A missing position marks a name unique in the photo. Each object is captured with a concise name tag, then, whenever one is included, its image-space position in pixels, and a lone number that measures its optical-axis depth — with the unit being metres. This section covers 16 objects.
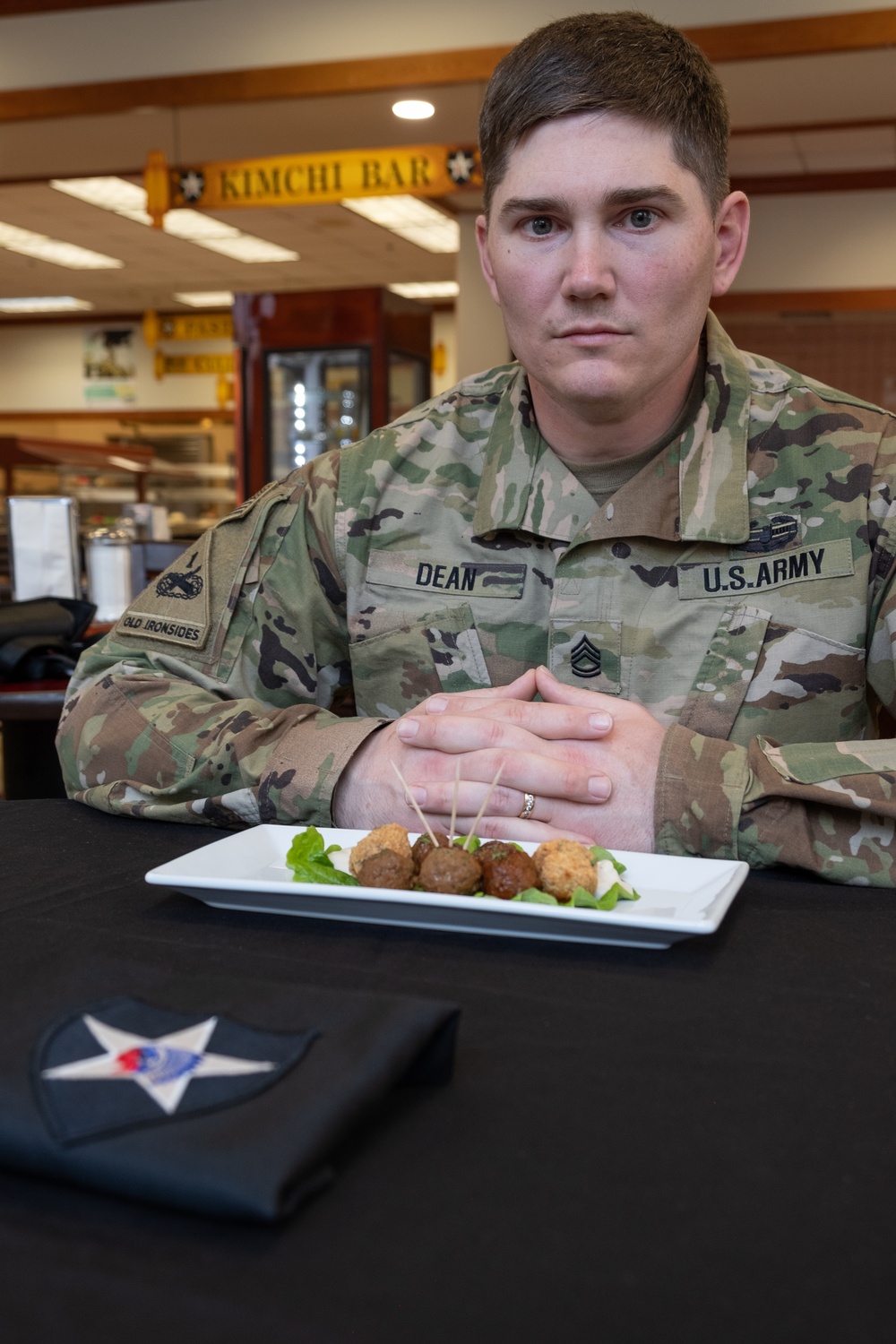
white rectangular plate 0.76
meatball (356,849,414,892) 0.86
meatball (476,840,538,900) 0.85
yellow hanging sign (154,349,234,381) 12.77
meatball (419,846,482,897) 0.84
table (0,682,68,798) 2.21
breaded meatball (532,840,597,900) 0.85
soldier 1.05
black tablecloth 0.40
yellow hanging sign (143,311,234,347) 12.27
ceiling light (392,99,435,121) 5.62
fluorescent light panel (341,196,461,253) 8.06
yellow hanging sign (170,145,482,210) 6.01
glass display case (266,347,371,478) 5.28
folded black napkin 0.44
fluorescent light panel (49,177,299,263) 7.80
